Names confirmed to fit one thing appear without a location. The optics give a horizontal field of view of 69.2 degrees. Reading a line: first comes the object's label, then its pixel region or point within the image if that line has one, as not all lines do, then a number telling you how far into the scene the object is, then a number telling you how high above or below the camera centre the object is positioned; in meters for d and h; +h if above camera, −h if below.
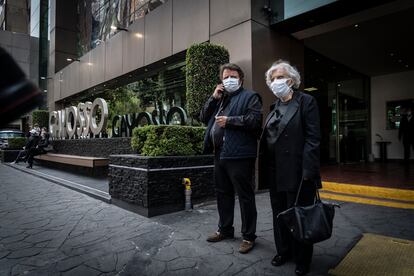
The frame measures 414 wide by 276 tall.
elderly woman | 2.68 -0.10
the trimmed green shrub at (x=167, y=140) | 5.24 +0.05
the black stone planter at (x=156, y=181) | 4.79 -0.65
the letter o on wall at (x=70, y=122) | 12.11 +0.88
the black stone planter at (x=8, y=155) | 15.65 -0.61
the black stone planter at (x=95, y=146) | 8.35 -0.11
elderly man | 3.30 -0.03
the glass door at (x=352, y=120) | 12.19 +0.94
